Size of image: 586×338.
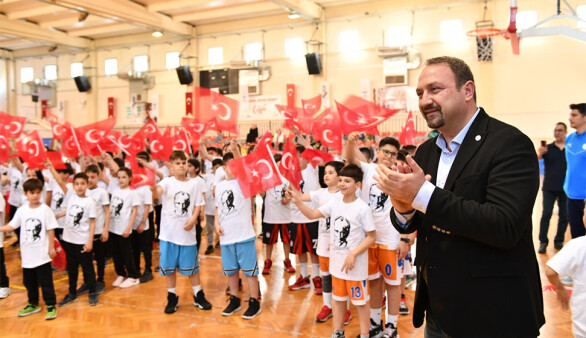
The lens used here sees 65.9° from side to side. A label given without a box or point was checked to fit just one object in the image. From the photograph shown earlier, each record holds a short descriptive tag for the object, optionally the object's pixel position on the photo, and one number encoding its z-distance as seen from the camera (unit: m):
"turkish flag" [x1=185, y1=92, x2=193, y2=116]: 16.91
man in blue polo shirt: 4.98
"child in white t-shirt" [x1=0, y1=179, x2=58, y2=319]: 4.55
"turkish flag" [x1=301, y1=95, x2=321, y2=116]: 6.98
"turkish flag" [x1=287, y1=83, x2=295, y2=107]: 15.46
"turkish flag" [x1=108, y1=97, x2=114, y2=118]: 18.67
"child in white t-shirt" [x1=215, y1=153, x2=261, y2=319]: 4.62
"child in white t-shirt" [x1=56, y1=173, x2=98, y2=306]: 5.03
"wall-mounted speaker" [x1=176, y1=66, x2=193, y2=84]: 16.64
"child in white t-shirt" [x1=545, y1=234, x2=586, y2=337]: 2.36
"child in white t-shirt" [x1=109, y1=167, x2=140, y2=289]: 5.63
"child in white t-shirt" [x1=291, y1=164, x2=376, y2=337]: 3.63
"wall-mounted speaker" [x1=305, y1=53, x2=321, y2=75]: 14.63
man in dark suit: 1.37
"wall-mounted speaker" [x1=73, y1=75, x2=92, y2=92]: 18.83
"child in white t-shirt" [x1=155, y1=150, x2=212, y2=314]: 4.74
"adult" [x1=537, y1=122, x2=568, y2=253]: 6.84
